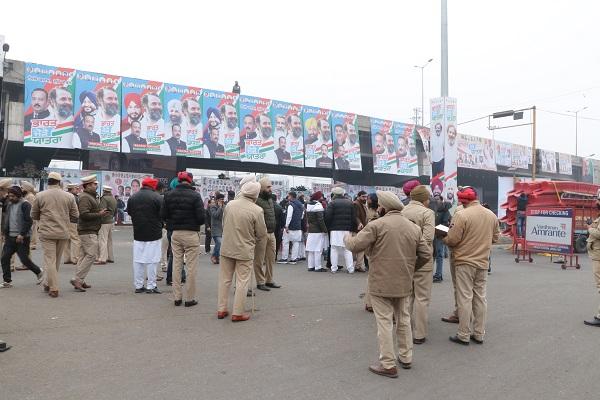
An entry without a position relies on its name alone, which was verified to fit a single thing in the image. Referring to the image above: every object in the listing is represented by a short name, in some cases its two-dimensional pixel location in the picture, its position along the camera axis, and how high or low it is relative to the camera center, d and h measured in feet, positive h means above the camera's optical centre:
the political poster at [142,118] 71.87 +14.63
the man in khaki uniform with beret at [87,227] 24.86 -0.91
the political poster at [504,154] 124.54 +15.97
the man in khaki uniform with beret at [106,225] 34.86 -1.08
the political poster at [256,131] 82.79 +14.54
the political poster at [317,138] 90.38 +14.58
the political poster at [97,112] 67.56 +14.67
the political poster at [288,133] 86.53 +14.95
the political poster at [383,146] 99.50 +14.35
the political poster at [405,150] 103.35 +14.15
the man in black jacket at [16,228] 24.81 -0.95
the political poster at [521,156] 128.88 +16.05
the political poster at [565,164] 140.77 +15.12
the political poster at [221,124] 79.20 +15.01
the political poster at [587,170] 151.33 +14.21
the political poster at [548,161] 133.28 +15.37
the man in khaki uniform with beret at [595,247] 20.77 -1.51
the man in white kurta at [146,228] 24.40 -0.89
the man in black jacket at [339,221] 34.16 -0.66
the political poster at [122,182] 74.02 +4.71
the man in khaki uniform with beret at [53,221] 23.27 -0.54
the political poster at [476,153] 114.42 +15.20
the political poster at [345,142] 94.17 +14.49
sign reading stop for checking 41.52 -1.50
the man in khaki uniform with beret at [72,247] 35.32 -2.83
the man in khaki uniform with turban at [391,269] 14.16 -1.76
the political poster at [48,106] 63.52 +14.51
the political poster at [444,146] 58.13 +8.48
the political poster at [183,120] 75.66 +15.00
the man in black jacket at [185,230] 22.26 -0.91
